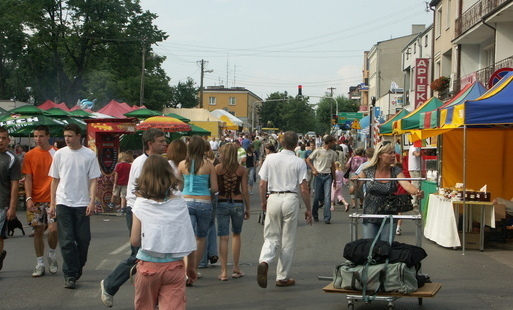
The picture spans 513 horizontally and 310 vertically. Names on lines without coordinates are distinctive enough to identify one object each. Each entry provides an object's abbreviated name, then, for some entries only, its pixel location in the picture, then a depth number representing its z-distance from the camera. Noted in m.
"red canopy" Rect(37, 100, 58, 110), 26.15
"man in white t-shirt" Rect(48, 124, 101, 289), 8.07
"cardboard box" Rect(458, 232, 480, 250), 11.76
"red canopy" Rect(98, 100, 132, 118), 26.45
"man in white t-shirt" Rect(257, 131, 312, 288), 8.29
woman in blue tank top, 8.11
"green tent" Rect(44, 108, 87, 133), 21.72
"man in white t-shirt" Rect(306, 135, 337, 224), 15.59
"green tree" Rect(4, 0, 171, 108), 48.97
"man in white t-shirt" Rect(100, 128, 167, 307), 6.61
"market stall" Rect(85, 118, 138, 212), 17.70
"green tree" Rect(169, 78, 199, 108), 79.25
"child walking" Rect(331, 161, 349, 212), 18.03
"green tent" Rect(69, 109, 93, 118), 23.41
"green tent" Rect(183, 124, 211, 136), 29.78
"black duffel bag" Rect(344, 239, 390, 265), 6.86
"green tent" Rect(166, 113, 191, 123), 26.91
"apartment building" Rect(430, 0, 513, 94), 24.05
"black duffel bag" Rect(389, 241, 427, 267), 6.78
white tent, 54.54
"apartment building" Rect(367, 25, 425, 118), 72.59
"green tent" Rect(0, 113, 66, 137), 18.99
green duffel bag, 6.65
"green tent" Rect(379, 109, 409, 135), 21.38
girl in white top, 5.05
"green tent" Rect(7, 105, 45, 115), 19.92
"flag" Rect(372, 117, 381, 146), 30.77
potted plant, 31.27
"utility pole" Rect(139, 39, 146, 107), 46.59
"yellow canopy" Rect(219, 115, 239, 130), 49.08
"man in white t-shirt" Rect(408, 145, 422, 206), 17.81
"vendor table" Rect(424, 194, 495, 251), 11.55
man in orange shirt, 8.82
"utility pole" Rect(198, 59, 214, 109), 64.71
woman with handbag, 7.78
